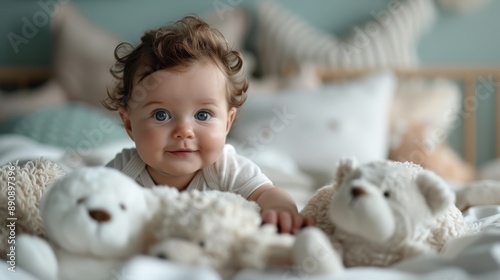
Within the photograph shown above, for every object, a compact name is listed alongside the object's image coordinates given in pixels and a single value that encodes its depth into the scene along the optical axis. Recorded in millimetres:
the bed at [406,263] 614
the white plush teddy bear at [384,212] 663
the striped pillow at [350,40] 2705
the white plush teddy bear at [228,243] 617
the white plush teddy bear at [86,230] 648
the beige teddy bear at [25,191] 770
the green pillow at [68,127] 2100
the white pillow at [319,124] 2195
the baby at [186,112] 906
